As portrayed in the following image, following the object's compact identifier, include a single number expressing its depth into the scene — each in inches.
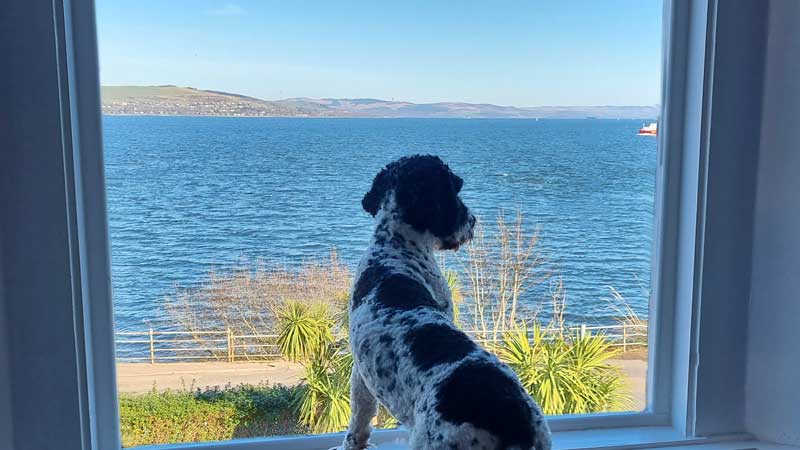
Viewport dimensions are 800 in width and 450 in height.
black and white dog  30.8
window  46.3
